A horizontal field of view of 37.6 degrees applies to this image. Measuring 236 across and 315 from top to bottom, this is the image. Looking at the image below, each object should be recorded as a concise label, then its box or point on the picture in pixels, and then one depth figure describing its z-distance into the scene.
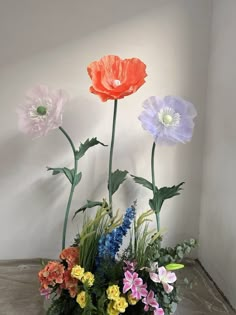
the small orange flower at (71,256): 0.98
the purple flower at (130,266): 0.93
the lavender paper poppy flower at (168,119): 1.09
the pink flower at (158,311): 0.89
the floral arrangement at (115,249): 0.90
